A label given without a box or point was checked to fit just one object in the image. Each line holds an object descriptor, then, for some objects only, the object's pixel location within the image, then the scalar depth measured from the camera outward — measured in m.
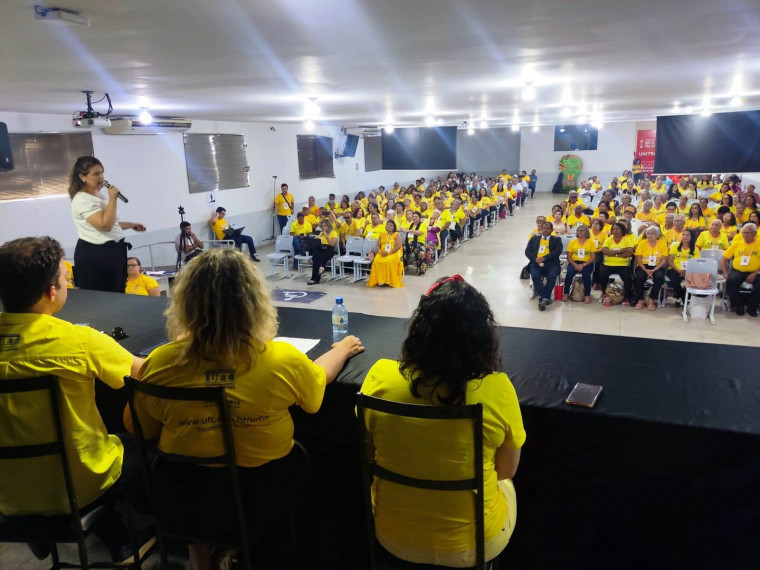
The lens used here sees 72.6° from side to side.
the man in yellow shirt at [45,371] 1.61
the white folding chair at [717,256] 6.57
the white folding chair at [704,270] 6.10
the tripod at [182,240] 9.13
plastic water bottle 2.59
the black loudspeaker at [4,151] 4.72
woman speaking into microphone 2.96
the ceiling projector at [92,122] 5.88
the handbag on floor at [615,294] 6.95
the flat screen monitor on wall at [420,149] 10.45
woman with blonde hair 1.53
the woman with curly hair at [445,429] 1.44
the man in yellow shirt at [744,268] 6.15
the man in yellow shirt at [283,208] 12.16
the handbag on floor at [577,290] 7.16
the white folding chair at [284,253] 8.90
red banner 20.20
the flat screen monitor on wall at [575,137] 21.14
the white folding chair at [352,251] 8.48
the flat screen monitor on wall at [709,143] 6.74
